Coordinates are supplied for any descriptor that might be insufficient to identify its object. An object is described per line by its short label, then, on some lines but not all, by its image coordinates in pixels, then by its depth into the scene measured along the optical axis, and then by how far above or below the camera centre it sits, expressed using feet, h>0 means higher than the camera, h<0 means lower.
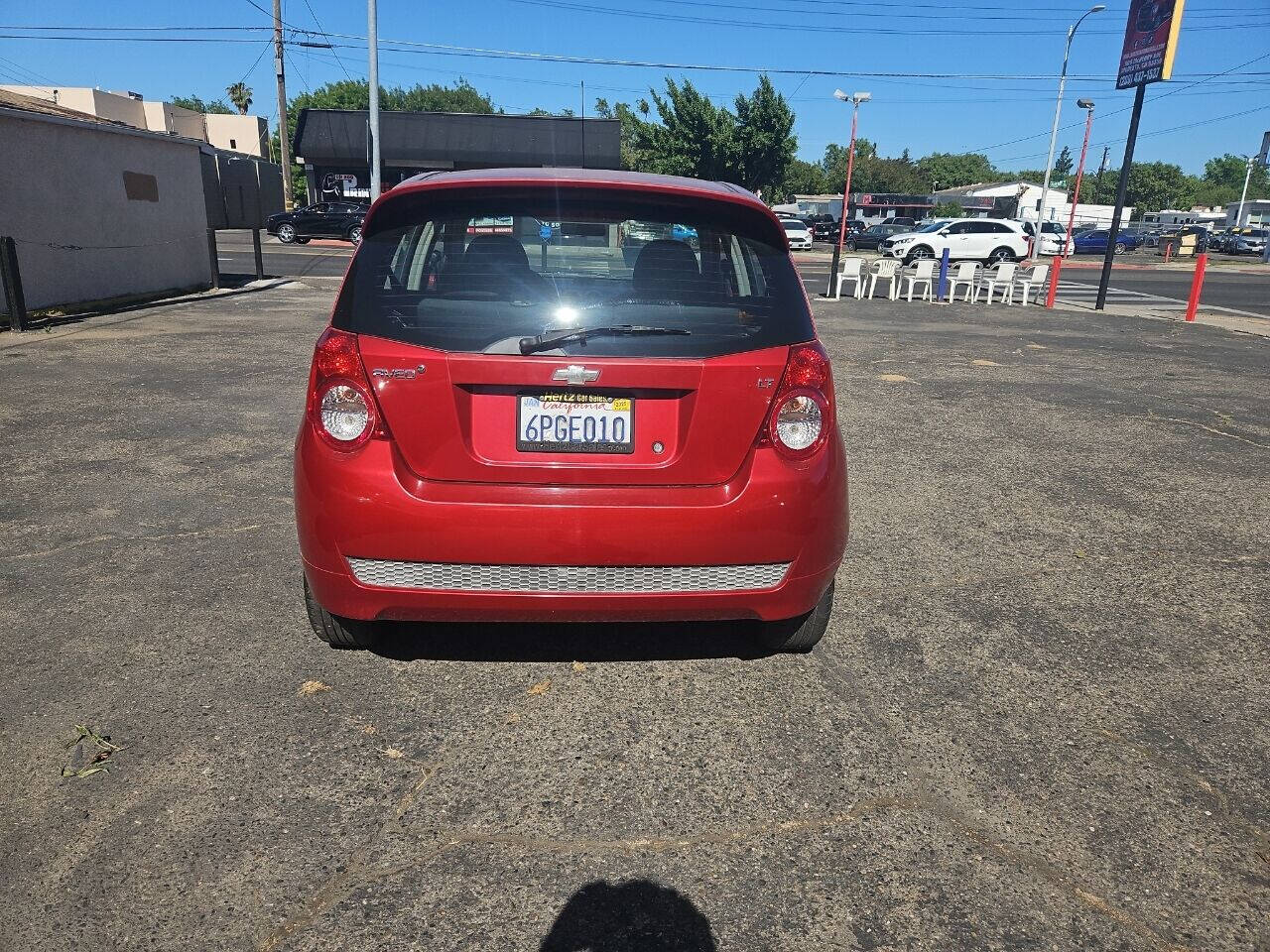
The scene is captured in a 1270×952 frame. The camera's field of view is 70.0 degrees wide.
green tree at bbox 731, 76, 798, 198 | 176.76 +12.38
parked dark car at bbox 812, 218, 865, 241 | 171.17 -5.11
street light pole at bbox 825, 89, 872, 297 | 64.23 +3.13
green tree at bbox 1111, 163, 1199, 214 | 402.31 +11.71
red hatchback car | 9.02 -2.42
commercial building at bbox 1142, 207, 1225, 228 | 302.04 -0.98
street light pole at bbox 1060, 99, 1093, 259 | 103.45 +7.68
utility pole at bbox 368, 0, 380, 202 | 82.23 +9.73
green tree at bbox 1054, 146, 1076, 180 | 478.72 +24.30
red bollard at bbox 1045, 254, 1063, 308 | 61.77 -4.66
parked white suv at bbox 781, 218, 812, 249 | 140.46 -4.92
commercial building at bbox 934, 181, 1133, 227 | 232.32 +1.12
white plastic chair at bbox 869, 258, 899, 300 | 63.93 -4.68
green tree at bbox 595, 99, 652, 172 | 185.26 +15.77
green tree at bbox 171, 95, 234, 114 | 416.91 +33.18
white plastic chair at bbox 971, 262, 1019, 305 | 64.75 -4.95
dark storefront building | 137.90 +7.10
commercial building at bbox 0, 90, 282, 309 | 38.75 -1.34
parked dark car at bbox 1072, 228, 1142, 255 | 163.43 -5.16
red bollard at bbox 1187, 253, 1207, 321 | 54.95 -4.69
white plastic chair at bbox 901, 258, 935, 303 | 64.49 -4.73
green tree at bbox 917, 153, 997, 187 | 435.53 +18.35
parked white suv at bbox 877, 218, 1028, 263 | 107.76 -3.88
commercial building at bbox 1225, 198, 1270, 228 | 309.42 +1.31
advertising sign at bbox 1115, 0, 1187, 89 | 58.18 +10.88
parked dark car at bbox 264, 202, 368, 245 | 114.21 -4.66
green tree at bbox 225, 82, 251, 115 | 293.23 +26.23
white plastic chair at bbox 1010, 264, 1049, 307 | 63.67 -4.75
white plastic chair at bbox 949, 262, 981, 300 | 65.57 -4.81
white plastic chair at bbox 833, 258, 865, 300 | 62.95 -4.61
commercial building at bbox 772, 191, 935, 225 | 238.27 -0.63
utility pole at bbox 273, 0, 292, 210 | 143.13 +11.64
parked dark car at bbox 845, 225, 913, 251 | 147.64 -5.13
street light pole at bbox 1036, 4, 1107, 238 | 126.00 +14.70
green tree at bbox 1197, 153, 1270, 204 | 515.50 +20.58
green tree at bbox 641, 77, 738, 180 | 177.47 +11.62
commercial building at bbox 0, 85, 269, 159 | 206.08 +15.02
